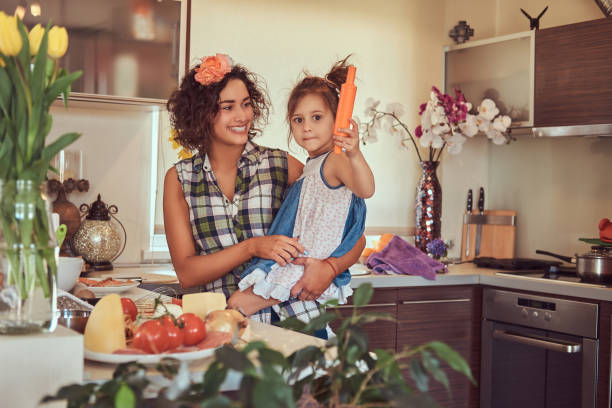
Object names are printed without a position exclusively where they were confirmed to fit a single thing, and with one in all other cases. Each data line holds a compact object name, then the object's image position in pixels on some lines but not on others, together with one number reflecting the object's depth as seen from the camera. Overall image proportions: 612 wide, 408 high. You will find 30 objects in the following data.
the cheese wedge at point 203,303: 1.31
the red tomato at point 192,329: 1.09
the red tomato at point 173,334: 1.06
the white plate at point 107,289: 2.00
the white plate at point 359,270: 2.88
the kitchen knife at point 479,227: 3.60
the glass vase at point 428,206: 3.38
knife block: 3.55
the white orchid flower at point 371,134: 3.33
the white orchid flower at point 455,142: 3.23
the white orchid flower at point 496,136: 3.27
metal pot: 2.71
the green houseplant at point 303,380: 0.64
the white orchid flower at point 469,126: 3.25
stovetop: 2.90
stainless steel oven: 2.64
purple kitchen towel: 2.91
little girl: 1.80
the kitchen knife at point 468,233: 3.62
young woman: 1.82
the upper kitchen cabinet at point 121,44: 2.66
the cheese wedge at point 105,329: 1.07
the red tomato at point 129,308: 1.34
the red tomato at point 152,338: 1.04
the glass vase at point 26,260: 0.89
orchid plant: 3.24
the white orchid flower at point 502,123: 3.23
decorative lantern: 2.80
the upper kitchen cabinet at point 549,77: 2.95
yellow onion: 1.16
